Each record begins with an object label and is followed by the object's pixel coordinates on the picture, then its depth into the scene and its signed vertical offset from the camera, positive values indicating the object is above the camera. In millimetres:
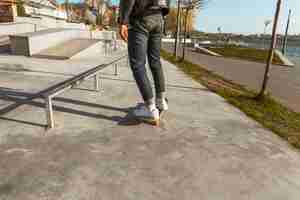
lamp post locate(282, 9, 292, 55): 31214 +1354
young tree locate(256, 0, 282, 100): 4473 -77
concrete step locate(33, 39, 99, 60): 9356 -317
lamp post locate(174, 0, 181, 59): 13352 +1598
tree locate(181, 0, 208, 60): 13804 +2475
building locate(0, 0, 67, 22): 16078 +3218
